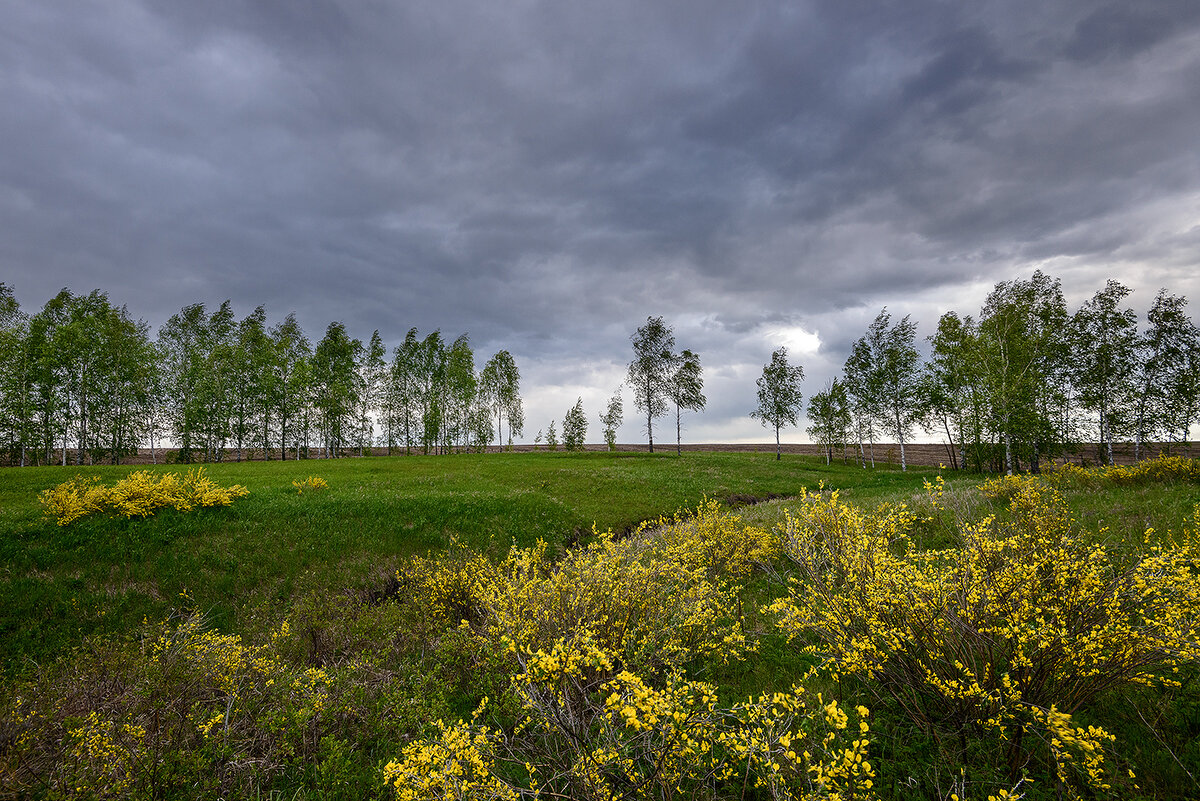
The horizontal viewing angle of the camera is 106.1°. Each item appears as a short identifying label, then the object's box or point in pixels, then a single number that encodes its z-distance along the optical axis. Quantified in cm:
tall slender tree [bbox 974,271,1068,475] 3008
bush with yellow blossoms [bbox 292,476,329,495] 1959
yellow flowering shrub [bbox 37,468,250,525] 1323
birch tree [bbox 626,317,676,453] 5219
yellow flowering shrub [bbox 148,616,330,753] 487
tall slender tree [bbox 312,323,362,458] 4650
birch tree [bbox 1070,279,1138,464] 3086
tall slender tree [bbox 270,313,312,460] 4322
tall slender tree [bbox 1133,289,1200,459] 2945
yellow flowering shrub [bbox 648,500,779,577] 948
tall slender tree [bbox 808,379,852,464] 4869
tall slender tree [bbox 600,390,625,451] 5872
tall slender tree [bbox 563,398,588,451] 5969
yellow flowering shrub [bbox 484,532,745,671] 544
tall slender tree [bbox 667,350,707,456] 5259
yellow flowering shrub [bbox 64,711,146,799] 385
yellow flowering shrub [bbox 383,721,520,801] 319
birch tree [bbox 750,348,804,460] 5228
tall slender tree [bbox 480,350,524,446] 5953
